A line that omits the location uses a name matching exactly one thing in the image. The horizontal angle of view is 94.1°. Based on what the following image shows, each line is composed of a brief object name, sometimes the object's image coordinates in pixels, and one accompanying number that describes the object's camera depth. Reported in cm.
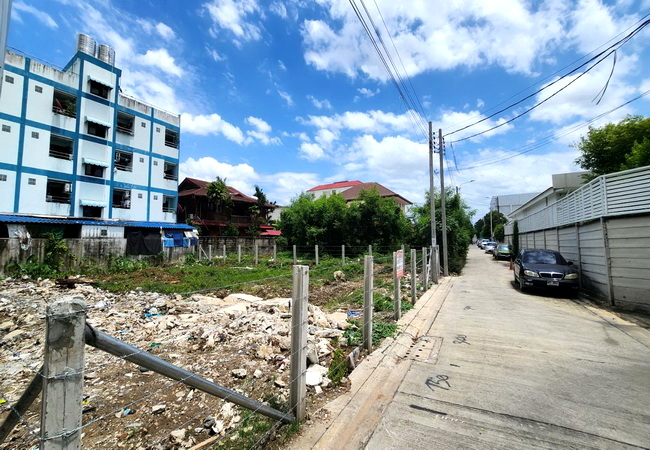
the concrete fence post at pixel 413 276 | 786
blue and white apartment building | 1902
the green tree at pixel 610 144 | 1753
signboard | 654
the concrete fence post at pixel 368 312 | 487
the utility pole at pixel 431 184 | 1443
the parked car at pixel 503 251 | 2670
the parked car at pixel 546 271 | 975
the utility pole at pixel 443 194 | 1562
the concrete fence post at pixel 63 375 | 121
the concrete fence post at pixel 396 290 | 651
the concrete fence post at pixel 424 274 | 1068
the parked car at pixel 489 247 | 3865
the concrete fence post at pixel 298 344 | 284
